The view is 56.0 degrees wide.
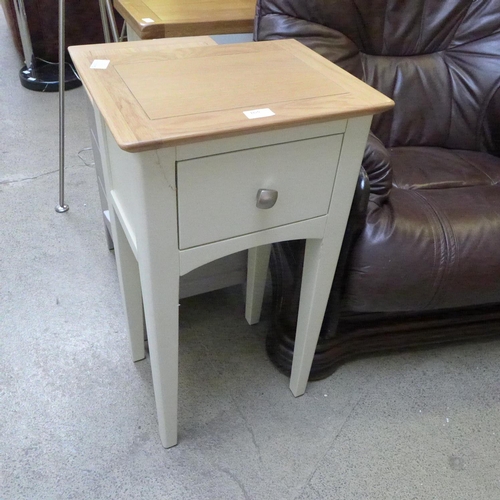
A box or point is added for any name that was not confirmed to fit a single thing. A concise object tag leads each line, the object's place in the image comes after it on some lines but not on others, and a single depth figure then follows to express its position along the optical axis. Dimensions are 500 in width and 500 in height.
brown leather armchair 0.97
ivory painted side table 0.64
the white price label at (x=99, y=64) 0.76
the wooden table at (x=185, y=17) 1.23
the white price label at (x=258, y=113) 0.66
